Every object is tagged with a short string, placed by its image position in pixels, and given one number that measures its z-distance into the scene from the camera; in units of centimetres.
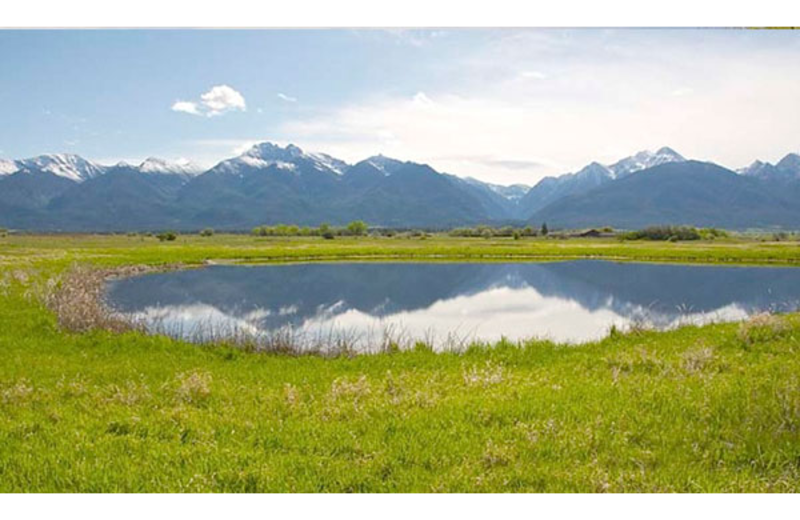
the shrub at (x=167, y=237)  14200
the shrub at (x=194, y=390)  1057
